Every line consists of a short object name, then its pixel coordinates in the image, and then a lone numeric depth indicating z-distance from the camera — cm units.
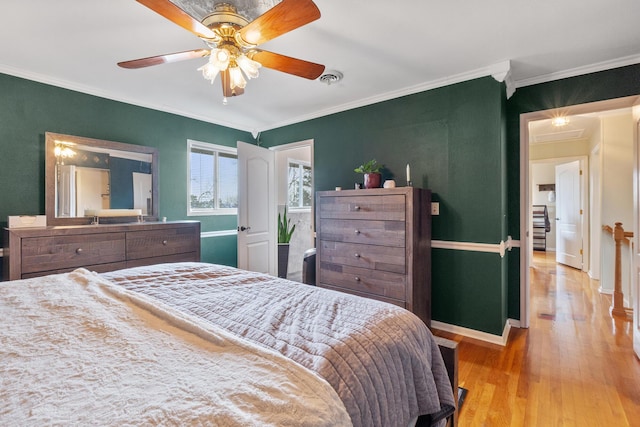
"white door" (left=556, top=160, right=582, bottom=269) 532
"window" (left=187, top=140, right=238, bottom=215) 384
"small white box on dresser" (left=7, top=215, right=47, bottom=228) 241
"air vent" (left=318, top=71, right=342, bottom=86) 263
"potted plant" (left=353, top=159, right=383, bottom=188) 297
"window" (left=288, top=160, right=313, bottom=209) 547
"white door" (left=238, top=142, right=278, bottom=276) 355
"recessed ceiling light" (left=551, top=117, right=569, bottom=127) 381
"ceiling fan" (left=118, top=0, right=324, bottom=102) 135
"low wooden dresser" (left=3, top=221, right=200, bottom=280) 224
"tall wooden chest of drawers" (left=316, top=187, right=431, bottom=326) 253
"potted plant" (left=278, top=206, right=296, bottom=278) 462
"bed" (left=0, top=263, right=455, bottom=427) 58
